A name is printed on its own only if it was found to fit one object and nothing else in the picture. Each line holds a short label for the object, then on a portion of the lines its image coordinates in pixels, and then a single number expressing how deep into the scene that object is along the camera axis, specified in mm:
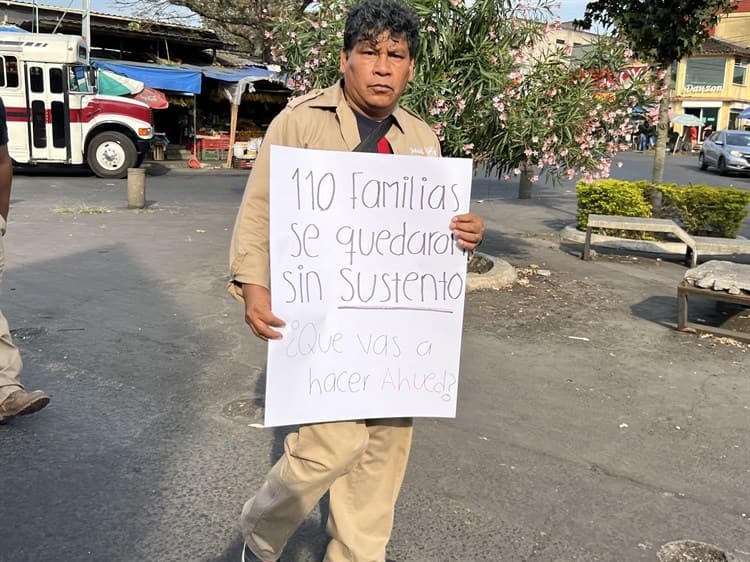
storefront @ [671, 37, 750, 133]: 50188
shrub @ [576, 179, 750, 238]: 10344
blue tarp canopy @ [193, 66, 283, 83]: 20969
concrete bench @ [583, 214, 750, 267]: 8508
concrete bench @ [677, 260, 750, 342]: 6004
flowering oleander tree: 7000
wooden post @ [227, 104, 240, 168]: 21856
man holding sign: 2363
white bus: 16094
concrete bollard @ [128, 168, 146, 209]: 12234
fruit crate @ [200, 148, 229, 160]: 22734
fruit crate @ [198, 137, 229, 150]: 22672
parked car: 26688
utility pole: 18938
